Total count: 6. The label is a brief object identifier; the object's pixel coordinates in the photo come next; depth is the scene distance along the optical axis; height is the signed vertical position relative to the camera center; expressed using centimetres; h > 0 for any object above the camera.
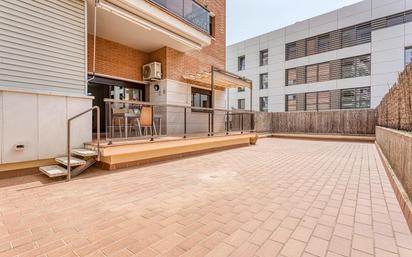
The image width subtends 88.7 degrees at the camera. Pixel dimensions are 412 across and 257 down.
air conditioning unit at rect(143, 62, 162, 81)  856 +213
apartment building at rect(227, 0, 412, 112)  1402 +510
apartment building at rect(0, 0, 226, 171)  434 +177
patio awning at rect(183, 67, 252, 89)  911 +205
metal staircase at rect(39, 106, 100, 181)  415 -86
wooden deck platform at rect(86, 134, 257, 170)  491 -79
